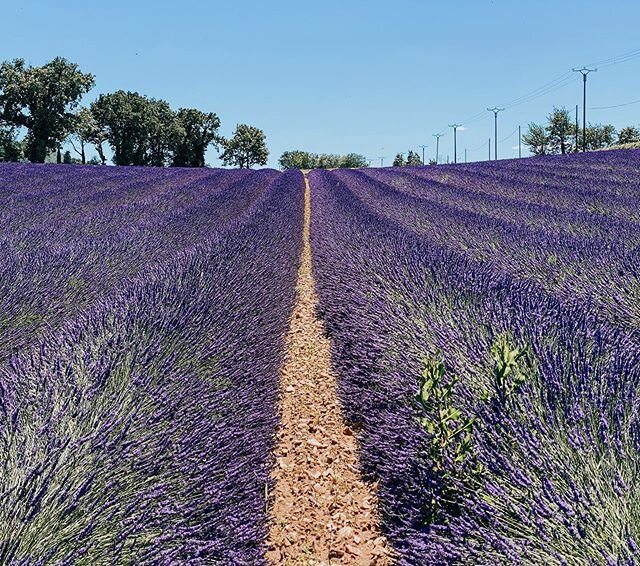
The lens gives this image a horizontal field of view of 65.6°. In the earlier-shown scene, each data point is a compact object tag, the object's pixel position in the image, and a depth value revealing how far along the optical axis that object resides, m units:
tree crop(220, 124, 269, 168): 69.00
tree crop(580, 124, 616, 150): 67.69
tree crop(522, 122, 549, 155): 61.88
